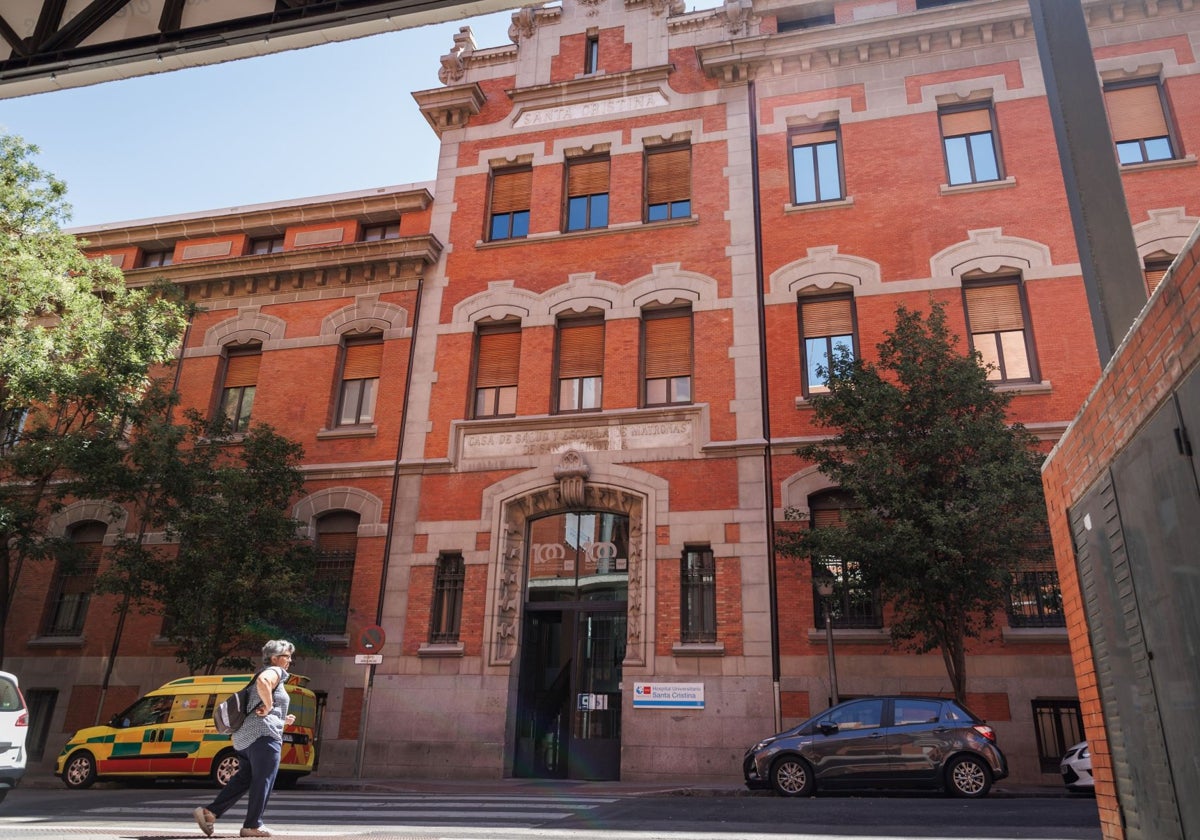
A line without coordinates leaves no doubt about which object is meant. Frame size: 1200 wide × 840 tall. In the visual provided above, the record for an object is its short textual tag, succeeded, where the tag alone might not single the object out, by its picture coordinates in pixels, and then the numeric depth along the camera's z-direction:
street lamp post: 15.37
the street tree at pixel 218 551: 17.22
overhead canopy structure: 5.61
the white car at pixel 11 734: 10.28
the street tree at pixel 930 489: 13.70
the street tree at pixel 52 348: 17.53
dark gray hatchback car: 11.94
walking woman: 7.57
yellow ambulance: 14.35
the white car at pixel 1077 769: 12.88
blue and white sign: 16.64
